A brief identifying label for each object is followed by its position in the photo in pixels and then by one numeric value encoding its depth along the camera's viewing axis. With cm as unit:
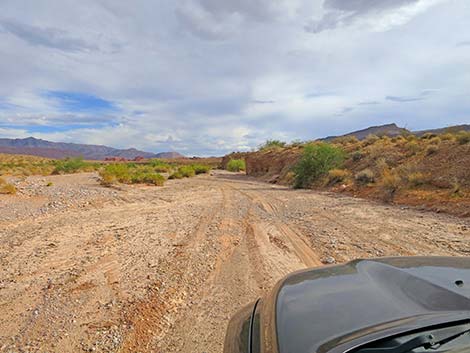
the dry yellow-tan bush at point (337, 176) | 2272
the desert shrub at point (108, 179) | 2456
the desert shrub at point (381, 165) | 2056
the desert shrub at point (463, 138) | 1964
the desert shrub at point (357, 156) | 2639
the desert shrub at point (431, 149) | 2008
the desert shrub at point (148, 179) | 2761
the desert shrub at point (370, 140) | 3179
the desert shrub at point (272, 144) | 5580
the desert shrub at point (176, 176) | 3760
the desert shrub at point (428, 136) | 2702
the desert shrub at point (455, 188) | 1330
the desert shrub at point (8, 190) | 1824
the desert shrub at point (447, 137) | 2302
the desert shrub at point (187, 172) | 3967
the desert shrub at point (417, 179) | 1596
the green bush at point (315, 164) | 2492
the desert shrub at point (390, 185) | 1520
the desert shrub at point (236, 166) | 6239
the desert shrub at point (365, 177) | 1955
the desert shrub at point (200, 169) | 4706
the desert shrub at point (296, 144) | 4600
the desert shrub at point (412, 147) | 2239
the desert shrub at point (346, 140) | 3894
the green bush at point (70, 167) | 4444
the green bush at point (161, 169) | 5068
